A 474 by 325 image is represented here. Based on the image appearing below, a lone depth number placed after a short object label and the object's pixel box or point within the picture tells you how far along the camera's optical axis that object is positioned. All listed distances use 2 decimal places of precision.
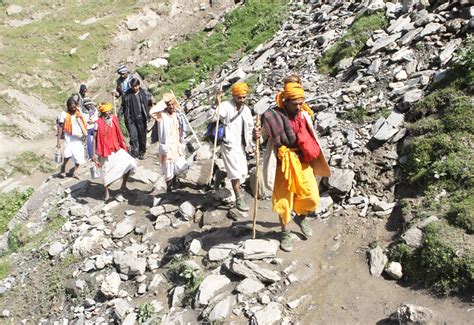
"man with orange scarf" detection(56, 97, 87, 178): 10.24
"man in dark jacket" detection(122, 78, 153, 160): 10.63
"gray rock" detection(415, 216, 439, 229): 6.00
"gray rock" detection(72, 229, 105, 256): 8.31
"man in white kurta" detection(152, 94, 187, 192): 8.27
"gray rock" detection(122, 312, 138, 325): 6.49
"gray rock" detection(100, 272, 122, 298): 7.22
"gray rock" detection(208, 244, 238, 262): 6.84
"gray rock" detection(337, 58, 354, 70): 10.68
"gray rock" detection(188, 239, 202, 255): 7.18
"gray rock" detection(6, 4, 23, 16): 24.59
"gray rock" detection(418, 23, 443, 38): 9.61
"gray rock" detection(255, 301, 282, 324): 5.53
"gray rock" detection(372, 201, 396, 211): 6.89
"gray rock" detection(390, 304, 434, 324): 4.91
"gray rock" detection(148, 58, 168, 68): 18.06
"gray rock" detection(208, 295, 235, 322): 5.75
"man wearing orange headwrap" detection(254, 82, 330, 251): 6.05
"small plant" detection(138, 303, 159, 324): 6.40
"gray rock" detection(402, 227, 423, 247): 5.91
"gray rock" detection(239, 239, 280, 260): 6.40
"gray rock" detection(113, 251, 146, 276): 7.42
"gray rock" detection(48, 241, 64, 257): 8.65
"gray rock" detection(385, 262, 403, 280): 5.79
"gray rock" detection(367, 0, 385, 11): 11.85
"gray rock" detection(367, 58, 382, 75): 9.60
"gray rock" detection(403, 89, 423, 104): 8.16
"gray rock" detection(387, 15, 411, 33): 10.53
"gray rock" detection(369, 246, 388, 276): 5.96
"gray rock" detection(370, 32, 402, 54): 10.16
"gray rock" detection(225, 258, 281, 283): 6.08
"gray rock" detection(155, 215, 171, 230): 8.36
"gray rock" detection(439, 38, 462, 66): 8.77
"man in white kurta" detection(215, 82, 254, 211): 7.35
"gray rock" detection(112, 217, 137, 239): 8.48
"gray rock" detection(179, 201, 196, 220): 8.26
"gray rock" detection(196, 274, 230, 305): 6.12
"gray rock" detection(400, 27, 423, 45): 9.77
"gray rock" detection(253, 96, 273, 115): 10.46
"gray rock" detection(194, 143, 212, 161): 9.81
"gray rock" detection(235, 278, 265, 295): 5.96
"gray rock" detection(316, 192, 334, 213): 7.38
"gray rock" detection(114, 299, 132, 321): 6.74
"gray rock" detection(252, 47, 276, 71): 12.96
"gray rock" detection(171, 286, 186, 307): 6.49
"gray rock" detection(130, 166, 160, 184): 10.20
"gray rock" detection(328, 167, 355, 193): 7.41
